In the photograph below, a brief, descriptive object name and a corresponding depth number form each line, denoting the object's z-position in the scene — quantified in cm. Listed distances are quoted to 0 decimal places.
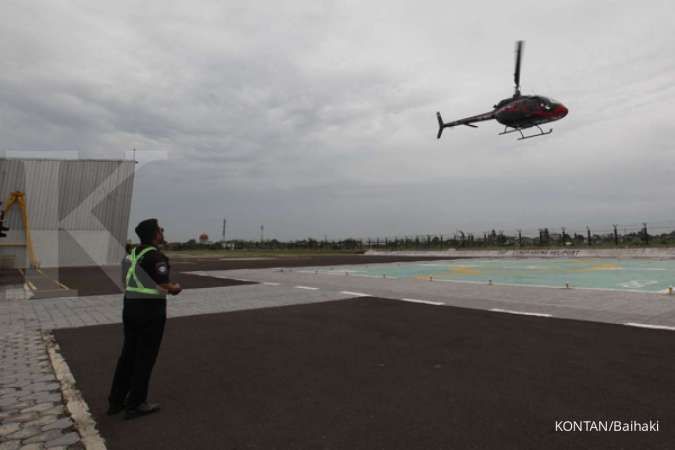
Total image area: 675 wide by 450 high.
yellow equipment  2757
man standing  354
